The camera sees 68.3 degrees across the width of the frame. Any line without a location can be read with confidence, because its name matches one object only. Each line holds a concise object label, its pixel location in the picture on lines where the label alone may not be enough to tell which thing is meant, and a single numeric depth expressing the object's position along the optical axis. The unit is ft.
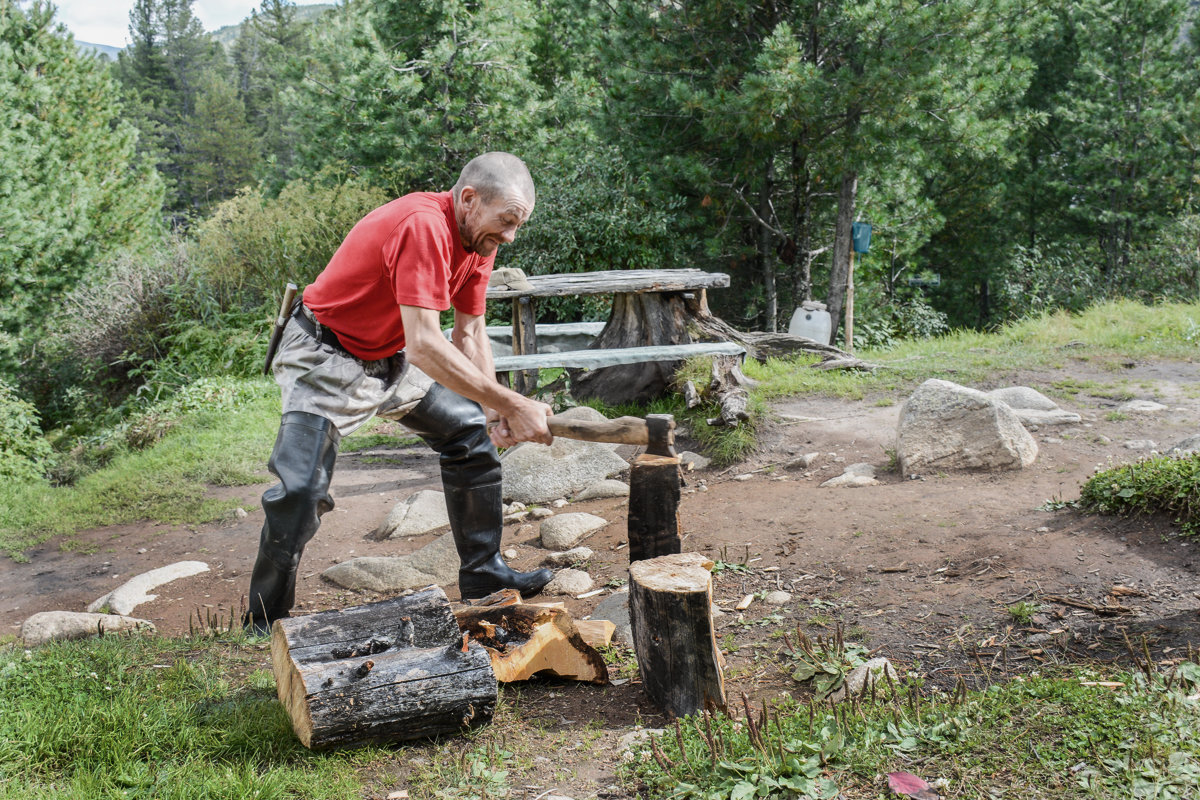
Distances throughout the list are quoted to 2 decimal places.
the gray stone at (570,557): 15.19
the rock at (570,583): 13.62
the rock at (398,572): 14.97
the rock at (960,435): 16.26
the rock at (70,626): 12.07
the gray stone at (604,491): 18.89
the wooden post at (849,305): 38.29
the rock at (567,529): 16.11
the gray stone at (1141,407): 19.76
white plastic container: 37.86
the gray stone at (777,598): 12.01
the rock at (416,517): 17.99
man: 10.55
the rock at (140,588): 14.53
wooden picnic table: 24.75
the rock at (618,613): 11.32
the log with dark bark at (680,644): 8.85
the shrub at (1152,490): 11.56
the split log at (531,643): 9.64
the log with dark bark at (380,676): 8.05
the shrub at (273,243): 37.19
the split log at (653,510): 11.78
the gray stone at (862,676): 8.84
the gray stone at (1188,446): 14.16
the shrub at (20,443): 26.53
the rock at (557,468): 19.54
